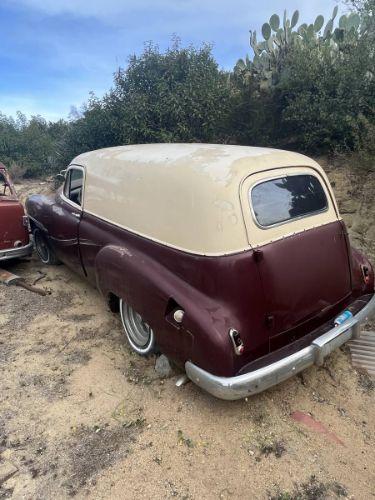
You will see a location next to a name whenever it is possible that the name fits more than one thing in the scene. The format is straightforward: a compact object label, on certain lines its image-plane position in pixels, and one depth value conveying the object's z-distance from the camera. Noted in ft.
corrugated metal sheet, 11.44
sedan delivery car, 9.15
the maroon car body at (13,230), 18.26
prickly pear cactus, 27.25
